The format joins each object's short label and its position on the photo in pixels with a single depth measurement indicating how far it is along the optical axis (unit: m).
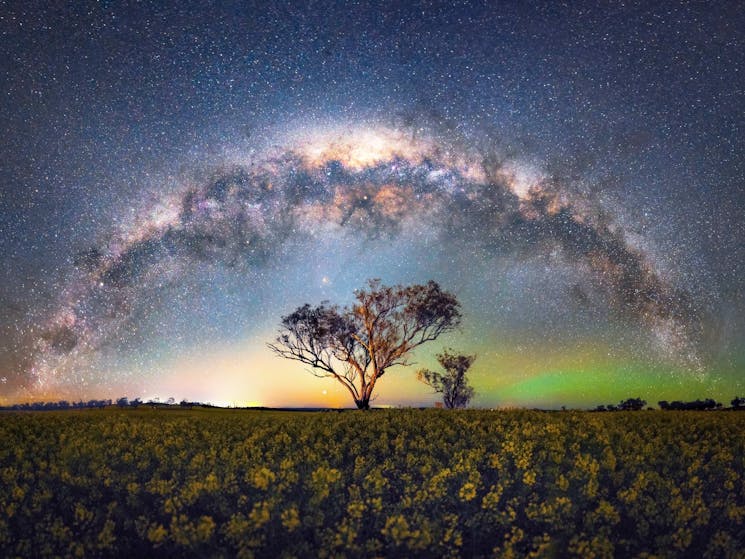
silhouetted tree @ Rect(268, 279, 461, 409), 55.94
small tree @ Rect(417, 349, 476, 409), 82.12
